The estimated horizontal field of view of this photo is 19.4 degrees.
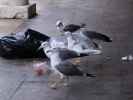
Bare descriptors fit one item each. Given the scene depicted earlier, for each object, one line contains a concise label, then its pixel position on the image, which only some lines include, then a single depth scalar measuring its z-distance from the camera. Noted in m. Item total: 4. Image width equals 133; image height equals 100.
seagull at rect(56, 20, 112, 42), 6.47
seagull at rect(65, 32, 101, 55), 6.18
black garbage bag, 6.80
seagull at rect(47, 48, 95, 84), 5.21
